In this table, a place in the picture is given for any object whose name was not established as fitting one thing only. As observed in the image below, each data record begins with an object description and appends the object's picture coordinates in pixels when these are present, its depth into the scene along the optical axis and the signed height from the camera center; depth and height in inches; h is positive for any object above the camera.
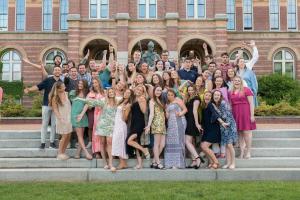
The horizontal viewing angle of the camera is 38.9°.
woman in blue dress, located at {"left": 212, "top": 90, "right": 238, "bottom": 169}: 382.6 -16.2
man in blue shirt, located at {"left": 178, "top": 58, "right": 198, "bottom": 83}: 471.7 +41.2
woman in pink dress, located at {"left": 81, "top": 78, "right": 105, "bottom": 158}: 401.1 +1.8
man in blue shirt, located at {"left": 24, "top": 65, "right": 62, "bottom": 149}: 416.8 +4.6
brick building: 1208.8 +243.6
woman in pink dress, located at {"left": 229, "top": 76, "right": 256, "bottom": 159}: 396.8 +1.1
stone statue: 522.6 +65.4
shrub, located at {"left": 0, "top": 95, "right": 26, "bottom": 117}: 891.4 -0.8
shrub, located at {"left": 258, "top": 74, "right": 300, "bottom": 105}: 1148.4 +61.1
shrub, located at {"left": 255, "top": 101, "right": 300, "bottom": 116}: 869.2 -1.4
